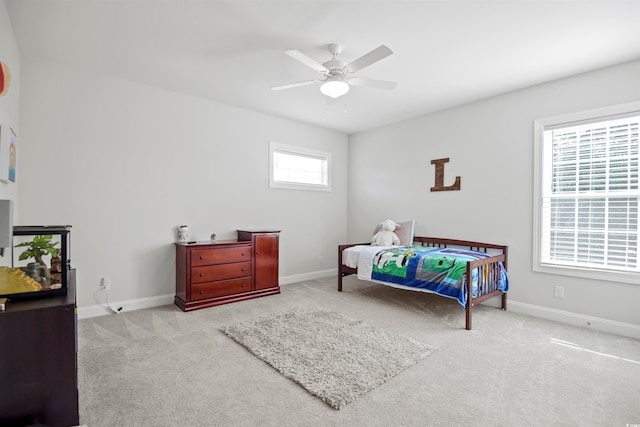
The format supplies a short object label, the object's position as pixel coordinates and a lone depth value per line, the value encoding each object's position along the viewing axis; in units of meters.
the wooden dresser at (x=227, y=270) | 3.47
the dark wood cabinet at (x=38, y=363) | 1.26
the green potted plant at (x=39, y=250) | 1.65
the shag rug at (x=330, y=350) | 1.98
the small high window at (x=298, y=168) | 4.69
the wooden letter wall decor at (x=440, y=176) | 4.28
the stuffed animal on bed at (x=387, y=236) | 4.46
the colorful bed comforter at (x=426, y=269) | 3.07
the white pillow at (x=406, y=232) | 4.50
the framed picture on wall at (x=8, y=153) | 2.11
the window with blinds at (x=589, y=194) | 2.88
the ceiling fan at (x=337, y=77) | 2.49
